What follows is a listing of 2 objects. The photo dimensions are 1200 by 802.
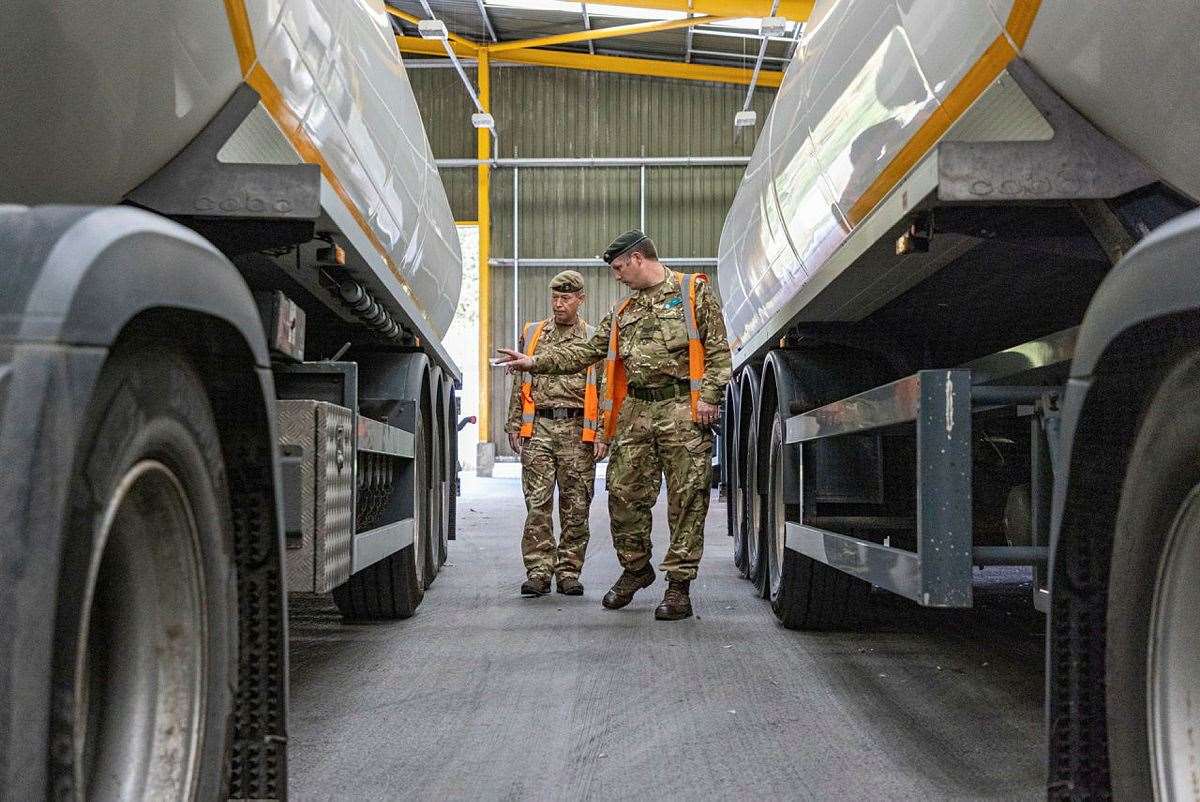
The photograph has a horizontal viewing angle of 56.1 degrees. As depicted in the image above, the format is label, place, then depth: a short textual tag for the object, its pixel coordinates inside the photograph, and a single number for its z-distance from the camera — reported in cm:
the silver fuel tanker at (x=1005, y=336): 166
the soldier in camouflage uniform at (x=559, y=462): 661
